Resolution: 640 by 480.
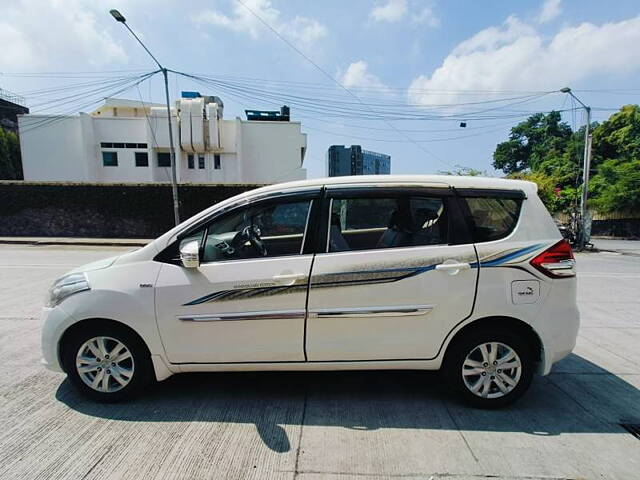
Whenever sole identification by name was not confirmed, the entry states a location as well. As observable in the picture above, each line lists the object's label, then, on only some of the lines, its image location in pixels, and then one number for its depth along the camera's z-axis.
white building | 25.47
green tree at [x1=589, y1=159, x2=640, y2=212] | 23.09
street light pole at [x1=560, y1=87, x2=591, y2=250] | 15.28
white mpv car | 2.73
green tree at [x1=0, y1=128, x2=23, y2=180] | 32.66
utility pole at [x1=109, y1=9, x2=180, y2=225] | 10.88
